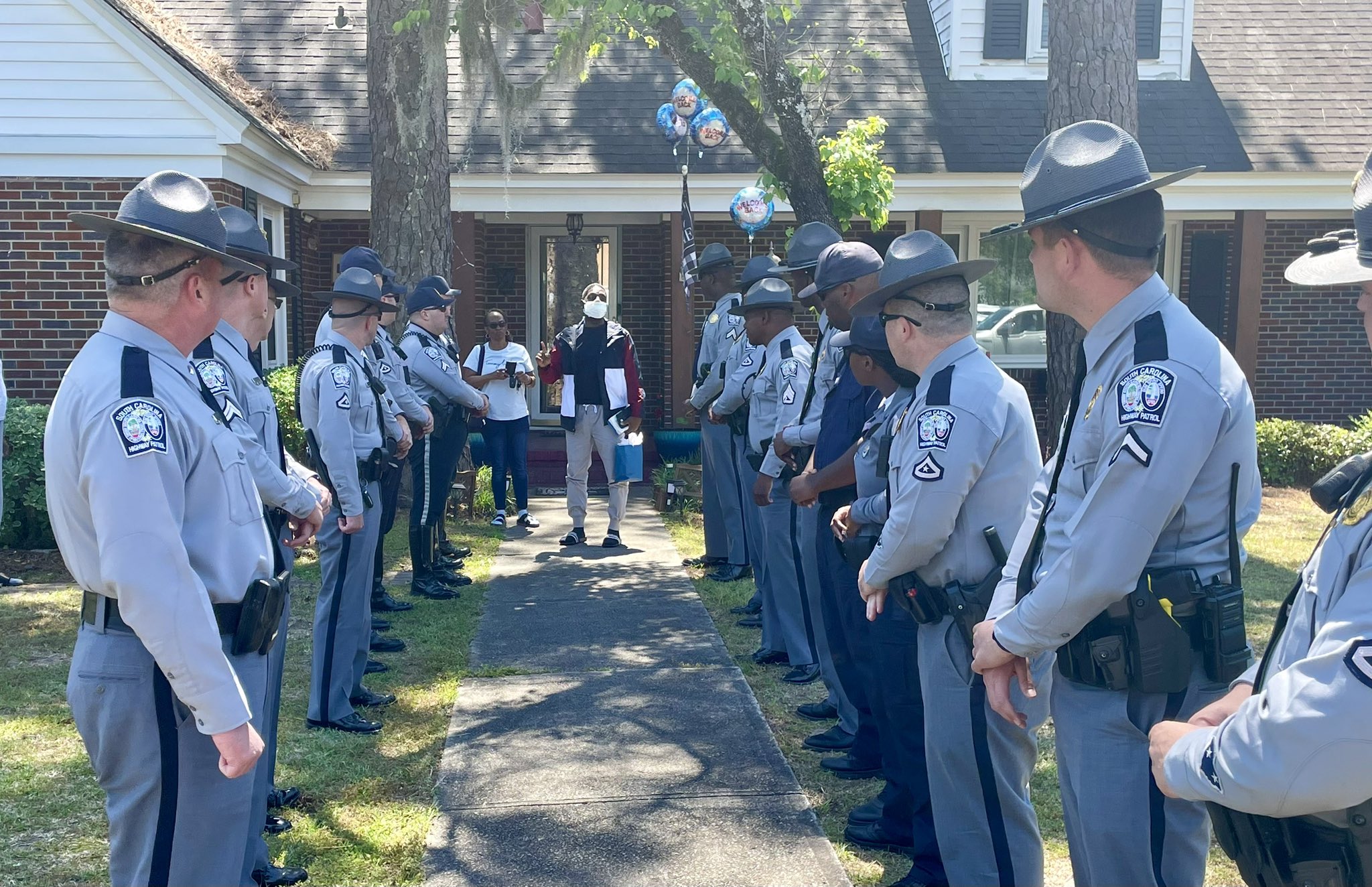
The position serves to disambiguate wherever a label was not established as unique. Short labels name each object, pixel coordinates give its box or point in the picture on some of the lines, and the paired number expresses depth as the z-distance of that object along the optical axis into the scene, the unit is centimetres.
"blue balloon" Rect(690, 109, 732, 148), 1060
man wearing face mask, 1017
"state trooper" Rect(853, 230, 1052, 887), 331
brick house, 1372
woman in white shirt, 1061
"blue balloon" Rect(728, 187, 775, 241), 1059
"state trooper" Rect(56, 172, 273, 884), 252
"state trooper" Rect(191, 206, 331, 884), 396
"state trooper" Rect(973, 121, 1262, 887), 249
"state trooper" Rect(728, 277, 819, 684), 627
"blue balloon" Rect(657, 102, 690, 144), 1134
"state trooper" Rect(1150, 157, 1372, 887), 174
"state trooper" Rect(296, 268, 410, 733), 557
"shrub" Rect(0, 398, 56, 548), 909
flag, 1117
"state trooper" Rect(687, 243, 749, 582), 853
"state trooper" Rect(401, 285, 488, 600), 847
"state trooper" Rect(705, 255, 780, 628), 739
